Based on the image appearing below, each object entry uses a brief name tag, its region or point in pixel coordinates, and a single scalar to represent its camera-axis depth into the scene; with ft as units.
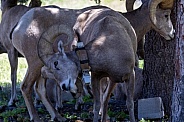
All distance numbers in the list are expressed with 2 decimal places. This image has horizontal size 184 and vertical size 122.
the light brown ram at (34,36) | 53.26
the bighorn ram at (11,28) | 67.21
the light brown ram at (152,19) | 54.49
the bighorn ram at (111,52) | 43.55
